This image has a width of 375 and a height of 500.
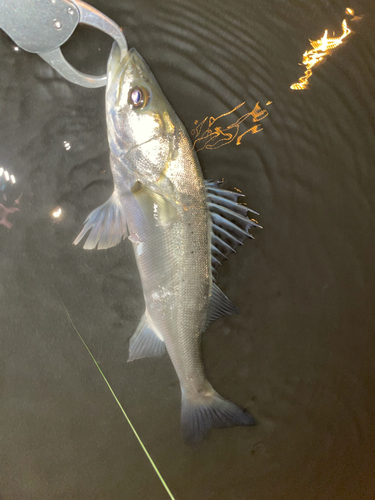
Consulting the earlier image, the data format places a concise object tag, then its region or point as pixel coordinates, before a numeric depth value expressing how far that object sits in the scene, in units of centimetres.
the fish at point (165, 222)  33
